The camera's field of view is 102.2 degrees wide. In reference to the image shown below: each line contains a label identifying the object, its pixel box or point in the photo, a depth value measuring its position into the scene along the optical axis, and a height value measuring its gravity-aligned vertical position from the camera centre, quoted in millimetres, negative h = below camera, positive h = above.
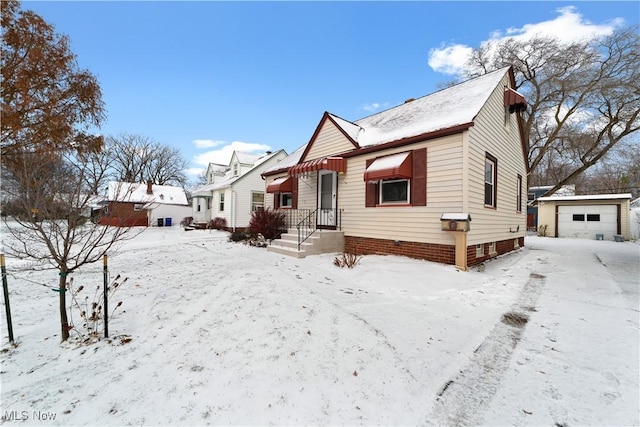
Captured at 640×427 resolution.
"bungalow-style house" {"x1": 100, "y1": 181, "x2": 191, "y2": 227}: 27750 +1135
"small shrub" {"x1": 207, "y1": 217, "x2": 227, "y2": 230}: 20186 -866
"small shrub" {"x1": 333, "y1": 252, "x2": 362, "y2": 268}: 6738 -1266
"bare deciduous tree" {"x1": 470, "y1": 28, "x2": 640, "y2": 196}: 15734 +8618
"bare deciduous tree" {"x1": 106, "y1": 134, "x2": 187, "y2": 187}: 35812 +7672
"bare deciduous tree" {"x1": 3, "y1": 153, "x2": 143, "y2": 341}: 3029 +72
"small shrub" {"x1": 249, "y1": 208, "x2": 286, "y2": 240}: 11258 -457
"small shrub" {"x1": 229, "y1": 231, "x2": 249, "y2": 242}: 12009 -1117
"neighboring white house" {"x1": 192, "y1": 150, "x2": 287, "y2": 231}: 19828 +1697
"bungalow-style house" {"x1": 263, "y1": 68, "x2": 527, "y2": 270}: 6887 +1210
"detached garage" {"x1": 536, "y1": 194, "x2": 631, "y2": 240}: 16625 +148
